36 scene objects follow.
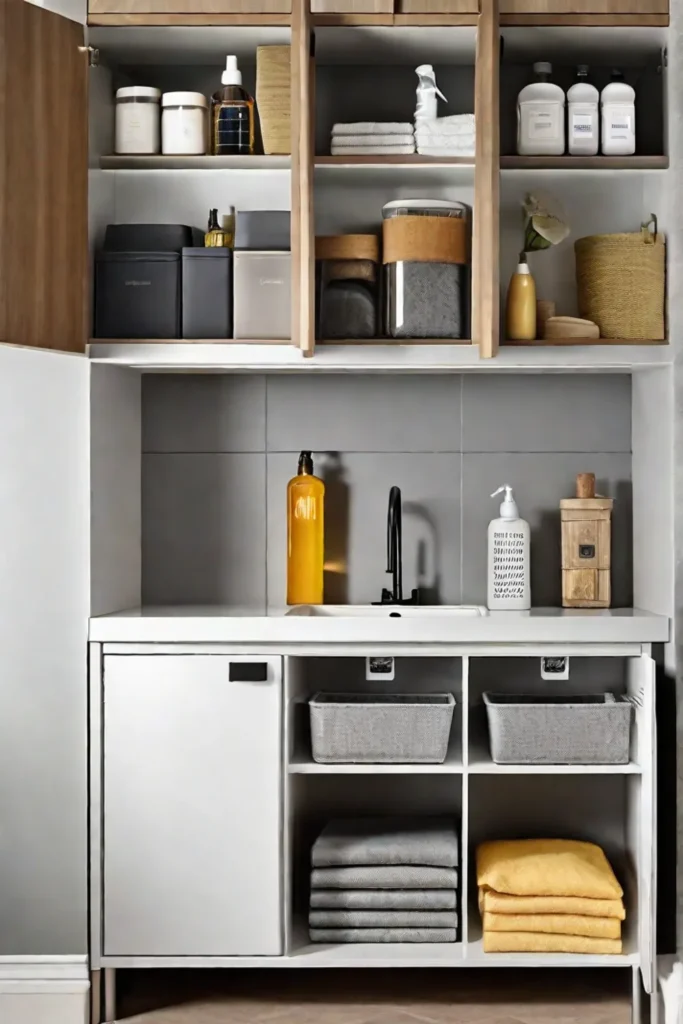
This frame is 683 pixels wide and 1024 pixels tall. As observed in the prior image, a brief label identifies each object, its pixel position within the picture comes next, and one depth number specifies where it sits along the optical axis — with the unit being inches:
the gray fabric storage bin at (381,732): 95.7
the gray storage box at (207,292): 97.2
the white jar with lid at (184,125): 98.1
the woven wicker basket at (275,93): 97.0
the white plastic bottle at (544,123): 98.0
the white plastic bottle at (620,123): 97.3
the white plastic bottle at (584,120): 97.8
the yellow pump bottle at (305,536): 108.6
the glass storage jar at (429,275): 97.0
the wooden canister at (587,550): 106.5
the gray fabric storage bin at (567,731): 95.3
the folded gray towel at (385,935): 96.3
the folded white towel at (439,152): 97.3
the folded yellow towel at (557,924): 93.8
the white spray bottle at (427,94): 98.3
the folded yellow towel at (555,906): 93.6
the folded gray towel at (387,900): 96.7
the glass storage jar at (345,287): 98.4
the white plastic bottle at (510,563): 104.9
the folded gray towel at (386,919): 96.7
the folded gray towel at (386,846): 98.0
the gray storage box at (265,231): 96.7
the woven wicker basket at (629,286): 97.3
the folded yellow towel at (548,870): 94.3
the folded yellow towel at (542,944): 93.6
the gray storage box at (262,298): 96.7
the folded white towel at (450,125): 97.2
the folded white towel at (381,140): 98.1
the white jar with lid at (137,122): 98.4
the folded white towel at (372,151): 98.1
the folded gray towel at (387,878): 97.2
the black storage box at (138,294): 97.1
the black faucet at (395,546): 107.4
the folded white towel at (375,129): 98.3
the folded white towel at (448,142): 97.3
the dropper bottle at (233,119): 98.0
